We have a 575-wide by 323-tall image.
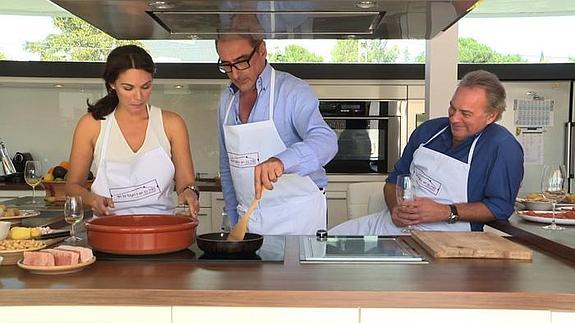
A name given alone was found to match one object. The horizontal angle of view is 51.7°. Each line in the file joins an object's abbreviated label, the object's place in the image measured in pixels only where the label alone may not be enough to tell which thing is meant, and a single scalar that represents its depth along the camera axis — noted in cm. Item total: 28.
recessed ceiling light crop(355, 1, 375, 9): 166
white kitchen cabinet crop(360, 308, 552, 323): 130
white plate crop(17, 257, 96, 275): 140
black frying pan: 161
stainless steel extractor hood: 170
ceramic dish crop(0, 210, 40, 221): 217
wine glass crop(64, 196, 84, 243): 167
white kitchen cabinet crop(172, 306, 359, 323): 131
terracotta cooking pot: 155
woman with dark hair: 215
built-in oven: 422
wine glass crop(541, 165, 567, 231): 221
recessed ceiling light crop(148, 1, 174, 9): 167
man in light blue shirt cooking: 208
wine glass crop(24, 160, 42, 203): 275
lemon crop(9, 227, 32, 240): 168
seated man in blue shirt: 208
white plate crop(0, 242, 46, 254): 150
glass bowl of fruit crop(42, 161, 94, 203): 290
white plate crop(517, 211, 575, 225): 215
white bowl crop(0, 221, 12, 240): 165
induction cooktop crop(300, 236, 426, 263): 158
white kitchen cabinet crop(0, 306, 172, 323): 132
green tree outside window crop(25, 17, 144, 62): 461
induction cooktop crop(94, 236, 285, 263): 157
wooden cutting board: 162
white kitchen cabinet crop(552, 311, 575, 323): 129
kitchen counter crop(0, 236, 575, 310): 129
